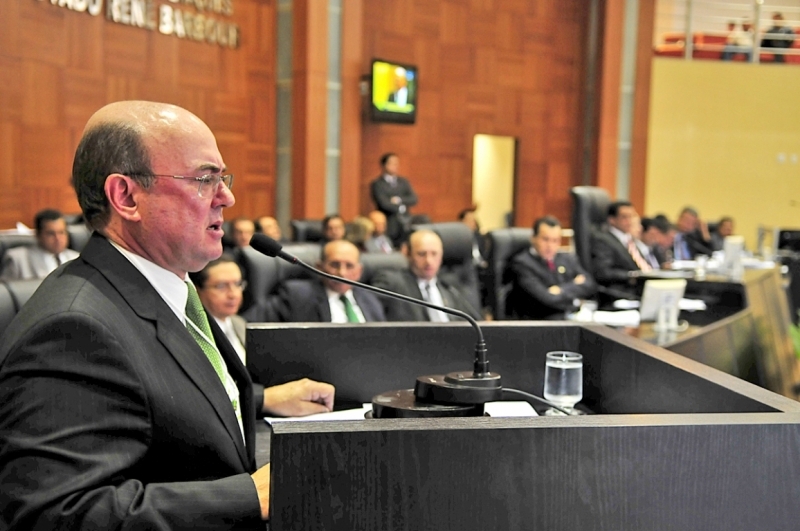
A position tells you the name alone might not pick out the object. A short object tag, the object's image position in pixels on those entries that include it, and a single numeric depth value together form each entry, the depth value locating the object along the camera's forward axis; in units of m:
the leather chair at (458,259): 4.94
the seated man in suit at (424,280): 4.36
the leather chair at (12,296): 2.03
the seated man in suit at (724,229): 9.91
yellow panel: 10.95
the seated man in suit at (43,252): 4.72
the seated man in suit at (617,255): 6.17
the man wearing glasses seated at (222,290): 3.51
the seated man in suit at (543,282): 5.28
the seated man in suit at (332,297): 3.96
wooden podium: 0.88
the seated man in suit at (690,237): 8.94
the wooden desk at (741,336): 3.71
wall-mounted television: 8.75
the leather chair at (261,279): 4.02
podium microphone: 1.21
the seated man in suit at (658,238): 7.68
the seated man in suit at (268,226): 6.41
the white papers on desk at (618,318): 3.99
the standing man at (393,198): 8.30
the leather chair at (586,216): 6.58
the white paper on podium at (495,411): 1.50
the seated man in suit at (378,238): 6.98
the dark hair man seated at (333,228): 6.55
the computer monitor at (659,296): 3.82
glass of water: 1.46
